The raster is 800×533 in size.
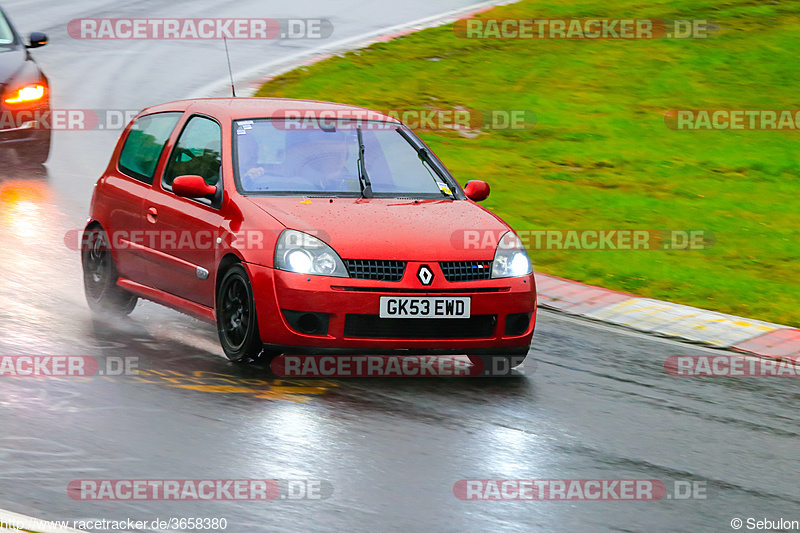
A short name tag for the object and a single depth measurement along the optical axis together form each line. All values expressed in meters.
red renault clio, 14.98
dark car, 28.81
